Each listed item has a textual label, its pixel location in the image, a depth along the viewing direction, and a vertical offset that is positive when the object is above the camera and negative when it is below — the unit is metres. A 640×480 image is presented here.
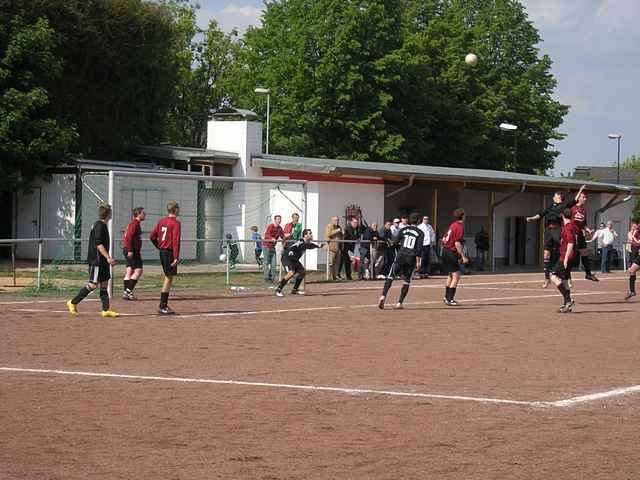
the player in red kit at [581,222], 25.72 +0.52
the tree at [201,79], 73.56 +11.06
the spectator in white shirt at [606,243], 39.44 -0.02
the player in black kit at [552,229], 23.16 +0.32
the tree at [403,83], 56.53 +8.95
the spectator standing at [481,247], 40.69 -0.25
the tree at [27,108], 35.62 +4.27
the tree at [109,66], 40.38 +6.91
